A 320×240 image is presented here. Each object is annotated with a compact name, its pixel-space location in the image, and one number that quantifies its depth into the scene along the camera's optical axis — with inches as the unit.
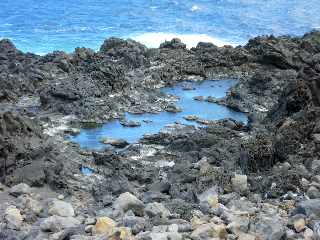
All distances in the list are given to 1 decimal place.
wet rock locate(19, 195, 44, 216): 590.1
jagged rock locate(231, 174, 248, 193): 642.2
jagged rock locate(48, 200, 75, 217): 575.9
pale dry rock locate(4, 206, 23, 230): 539.8
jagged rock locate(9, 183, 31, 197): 657.6
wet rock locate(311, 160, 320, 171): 643.6
